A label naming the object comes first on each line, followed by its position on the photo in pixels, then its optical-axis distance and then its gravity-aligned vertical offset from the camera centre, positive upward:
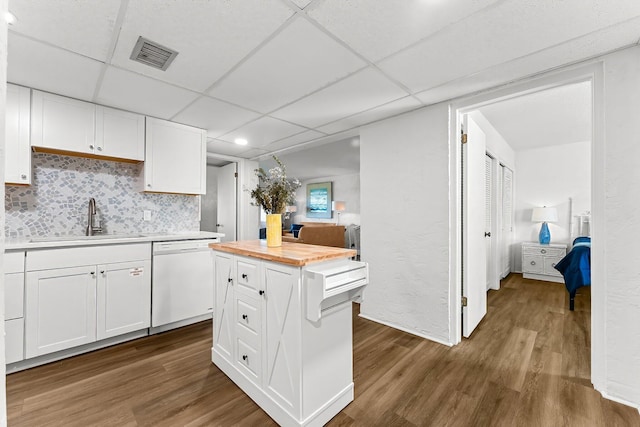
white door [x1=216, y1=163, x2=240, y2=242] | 4.92 +0.21
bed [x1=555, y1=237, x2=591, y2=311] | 3.24 -0.65
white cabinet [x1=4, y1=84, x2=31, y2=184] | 2.21 +0.63
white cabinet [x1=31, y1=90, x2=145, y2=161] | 2.35 +0.78
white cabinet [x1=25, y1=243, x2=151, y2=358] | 2.12 -0.70
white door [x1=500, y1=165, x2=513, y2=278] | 4.80 -0.08
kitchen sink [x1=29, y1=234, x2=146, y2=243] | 2.34 -0.23
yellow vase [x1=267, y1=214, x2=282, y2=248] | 2.01 -0.12
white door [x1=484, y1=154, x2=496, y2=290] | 4.12 -0.03
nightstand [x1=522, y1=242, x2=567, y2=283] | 4.67 -0.78
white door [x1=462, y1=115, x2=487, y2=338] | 2.63 -0.13
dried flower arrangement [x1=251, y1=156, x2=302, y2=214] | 2.06 +0.15
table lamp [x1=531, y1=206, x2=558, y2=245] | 4.79 -0.05
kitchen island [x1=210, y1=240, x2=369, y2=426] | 1.49 -0.69
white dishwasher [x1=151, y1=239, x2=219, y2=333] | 2.73 -0.74
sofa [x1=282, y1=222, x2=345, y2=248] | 5.55 -0.46
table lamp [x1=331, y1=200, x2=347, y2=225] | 8.59 +0.25
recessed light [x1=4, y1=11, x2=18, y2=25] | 1.44 +1.02
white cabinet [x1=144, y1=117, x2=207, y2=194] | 2.96 +0.63
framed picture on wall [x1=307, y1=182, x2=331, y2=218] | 9.02 +0.47
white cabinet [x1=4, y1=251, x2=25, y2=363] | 2.01 -0.70
